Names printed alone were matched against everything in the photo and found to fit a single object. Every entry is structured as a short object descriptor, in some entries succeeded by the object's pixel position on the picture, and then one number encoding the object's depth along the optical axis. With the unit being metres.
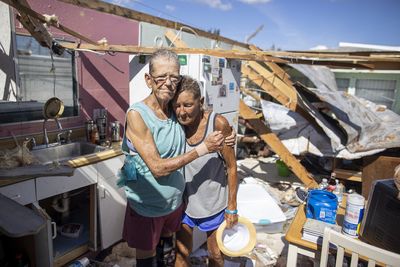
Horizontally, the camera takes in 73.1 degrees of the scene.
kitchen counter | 2.10
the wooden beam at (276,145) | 4.51
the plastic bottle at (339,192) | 2.64
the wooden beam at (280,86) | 4.78
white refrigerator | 3.10
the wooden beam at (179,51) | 2.92
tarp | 4.45
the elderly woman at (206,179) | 1.99
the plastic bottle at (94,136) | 3.61
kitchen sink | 3.09
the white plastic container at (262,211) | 3.63
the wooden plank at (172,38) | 4.58
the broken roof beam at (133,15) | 2.61
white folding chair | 1.33
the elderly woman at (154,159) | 1.67
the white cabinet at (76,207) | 2.32
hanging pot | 3.06
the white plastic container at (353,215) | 1.80
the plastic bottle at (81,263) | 2.73
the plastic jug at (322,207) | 2.01
